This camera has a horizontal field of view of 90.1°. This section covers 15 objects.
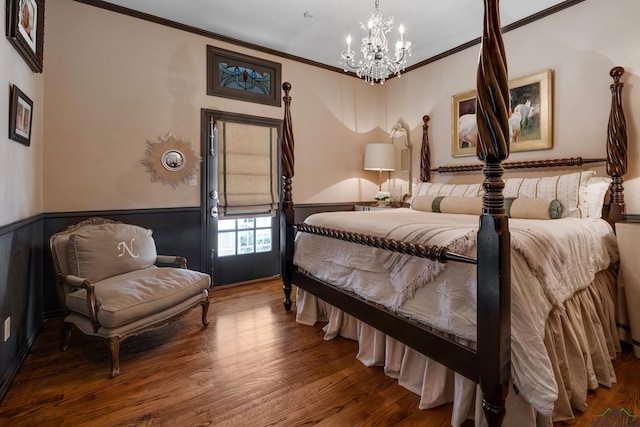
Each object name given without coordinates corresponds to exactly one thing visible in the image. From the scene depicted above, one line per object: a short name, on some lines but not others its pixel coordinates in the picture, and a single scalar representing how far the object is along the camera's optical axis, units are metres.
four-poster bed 1.25
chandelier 2.54
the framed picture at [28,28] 1.81
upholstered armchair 1.97
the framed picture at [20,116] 1.92
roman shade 3.61
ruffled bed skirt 1.50
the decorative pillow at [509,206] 2.50
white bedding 1.32
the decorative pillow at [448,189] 3.35
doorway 3.53
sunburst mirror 3.20
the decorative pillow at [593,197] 2.49
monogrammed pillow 2.24
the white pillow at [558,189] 2.54
